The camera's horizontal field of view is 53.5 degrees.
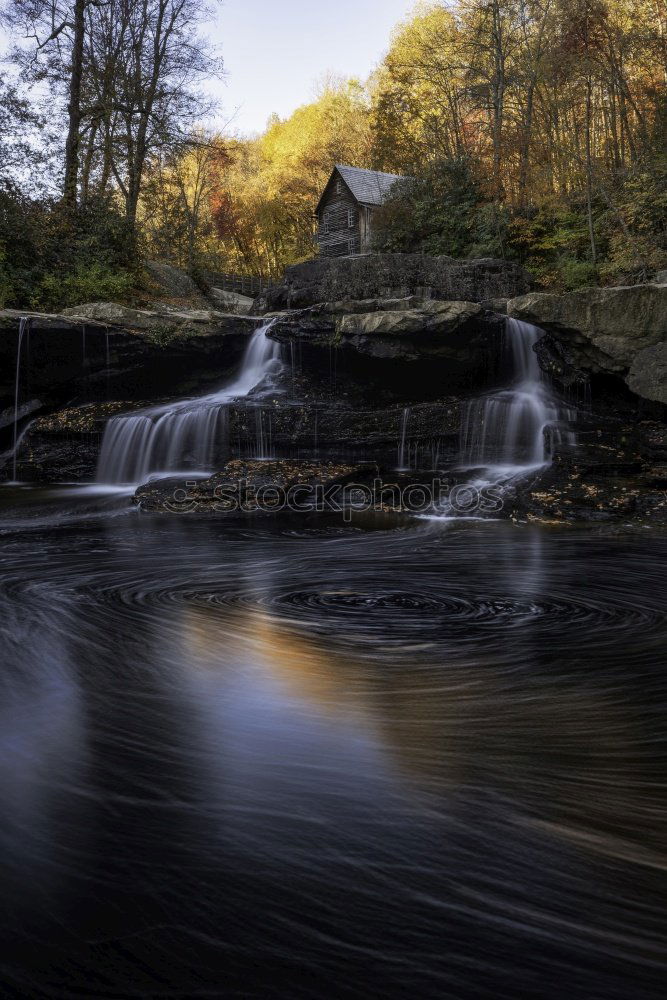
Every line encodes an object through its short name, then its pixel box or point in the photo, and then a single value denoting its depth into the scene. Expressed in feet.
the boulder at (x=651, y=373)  31.99
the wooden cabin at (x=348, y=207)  110.42
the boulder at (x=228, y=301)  87.16
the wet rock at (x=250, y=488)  32.94
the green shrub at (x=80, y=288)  52.60
